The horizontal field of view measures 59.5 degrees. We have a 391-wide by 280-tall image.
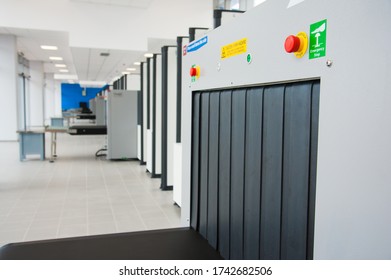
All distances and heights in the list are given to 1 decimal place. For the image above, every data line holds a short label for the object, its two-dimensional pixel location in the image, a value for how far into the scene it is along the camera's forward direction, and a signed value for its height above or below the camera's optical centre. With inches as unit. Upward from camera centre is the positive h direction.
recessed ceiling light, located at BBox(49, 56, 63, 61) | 628.1 +98.9
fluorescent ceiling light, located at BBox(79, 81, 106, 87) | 1315.2 +114.2
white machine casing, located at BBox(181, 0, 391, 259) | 27.4 +0.4
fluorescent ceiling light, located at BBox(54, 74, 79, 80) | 1050.6 +113.5
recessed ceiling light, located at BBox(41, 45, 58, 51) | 502.6 +95.4
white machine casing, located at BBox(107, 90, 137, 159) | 311.1 -10.3
